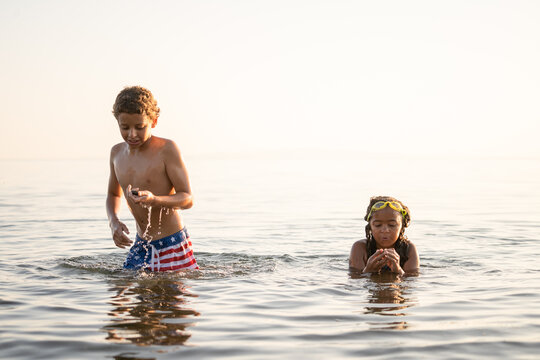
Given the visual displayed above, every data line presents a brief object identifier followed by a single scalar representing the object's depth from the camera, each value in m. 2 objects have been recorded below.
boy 6.89
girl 7.70
